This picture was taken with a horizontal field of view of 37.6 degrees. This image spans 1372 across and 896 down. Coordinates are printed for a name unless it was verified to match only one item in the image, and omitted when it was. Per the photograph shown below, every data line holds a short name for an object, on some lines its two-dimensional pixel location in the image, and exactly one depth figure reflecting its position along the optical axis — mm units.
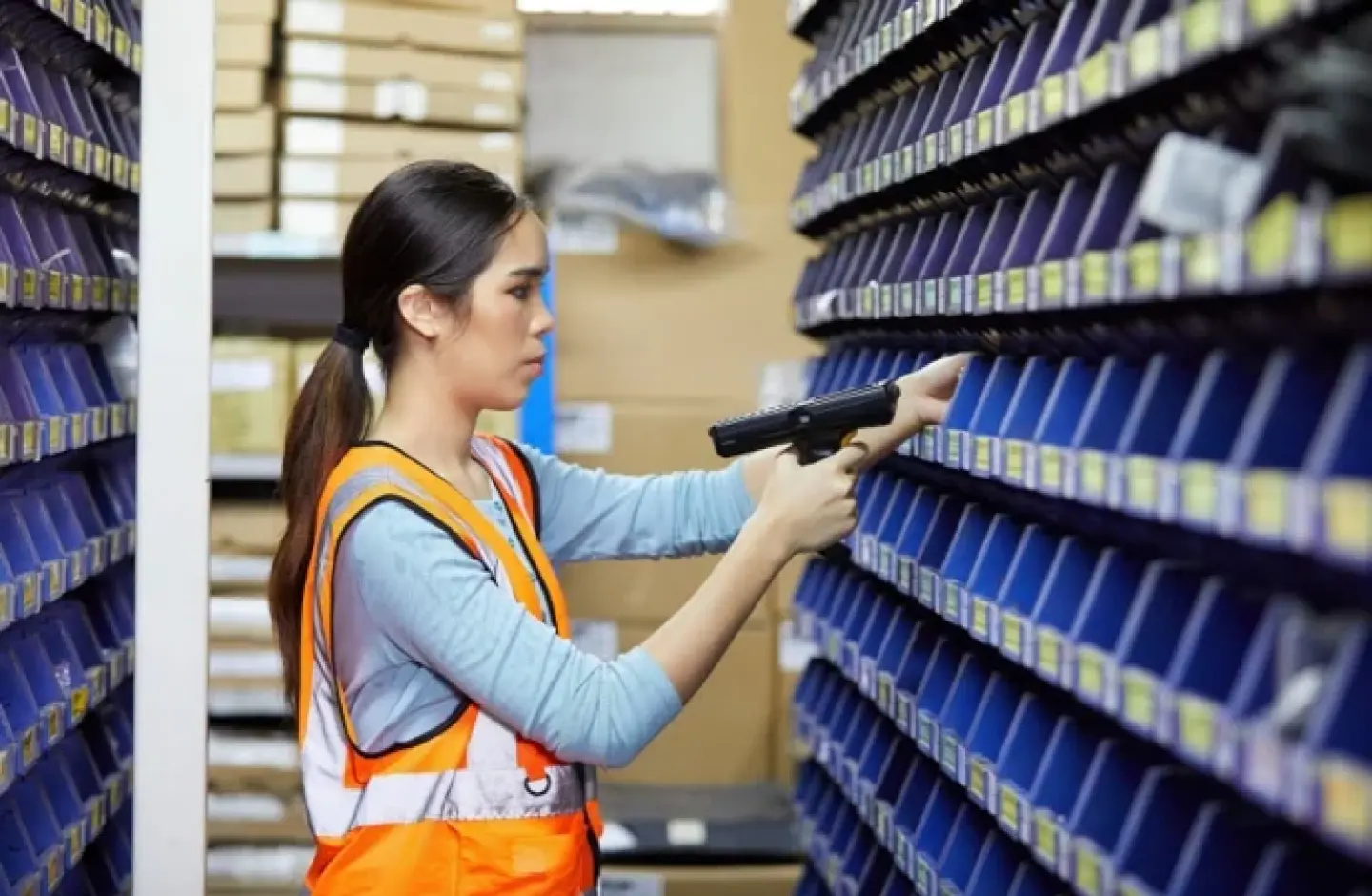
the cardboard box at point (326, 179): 5090
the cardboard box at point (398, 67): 5141
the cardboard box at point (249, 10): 5059
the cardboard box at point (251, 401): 5023
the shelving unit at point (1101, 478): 1724
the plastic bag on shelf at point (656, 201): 5547
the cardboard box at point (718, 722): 5562
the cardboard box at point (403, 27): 5129
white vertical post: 3203
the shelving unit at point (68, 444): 3139
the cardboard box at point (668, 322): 5605
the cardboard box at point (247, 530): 5133
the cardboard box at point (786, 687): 5543
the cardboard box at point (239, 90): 5070
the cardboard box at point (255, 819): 5055
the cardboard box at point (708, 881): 4918
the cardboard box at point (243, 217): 5047
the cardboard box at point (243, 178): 5066
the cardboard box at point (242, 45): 5062
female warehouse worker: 2527
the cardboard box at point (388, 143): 5113
